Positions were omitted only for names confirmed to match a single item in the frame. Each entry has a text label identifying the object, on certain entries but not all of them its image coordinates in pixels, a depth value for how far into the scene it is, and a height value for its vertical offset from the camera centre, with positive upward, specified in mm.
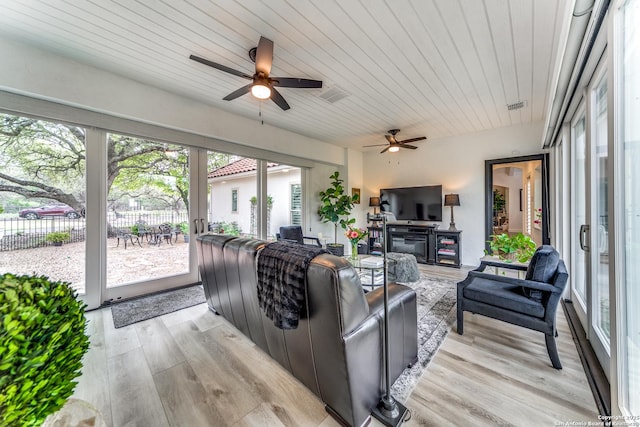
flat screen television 5270 +217
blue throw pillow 1984 -487
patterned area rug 1692 -1166
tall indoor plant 5668 +217
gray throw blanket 1327 -399
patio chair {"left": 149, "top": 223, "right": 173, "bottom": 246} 3471 -304
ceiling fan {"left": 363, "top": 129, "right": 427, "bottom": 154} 4691 +1356
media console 4887 -687
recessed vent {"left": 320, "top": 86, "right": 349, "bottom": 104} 3216 +1638
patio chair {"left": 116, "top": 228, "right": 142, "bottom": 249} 3152 -286
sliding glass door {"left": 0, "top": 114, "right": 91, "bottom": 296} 2482 +192
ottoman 3748 -927
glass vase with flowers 3135 -327
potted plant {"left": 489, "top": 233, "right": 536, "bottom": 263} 2852 -456
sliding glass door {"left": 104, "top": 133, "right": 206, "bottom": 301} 3107 -9
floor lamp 1368 -1140
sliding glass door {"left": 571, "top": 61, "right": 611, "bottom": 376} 1897 -101
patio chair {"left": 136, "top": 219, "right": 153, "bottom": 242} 3346 -215
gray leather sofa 1216 -731
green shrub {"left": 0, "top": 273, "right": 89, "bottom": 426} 552 -341
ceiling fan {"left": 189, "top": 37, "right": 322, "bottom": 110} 2100 +1286
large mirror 4301 +338
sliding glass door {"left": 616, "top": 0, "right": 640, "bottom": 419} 1194 +29
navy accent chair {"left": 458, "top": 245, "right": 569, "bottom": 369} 1843 -731
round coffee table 2953 -778
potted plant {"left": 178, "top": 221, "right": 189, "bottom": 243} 3672 -228
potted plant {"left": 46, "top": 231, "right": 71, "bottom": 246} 2713 -241
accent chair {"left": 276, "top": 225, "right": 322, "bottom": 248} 4742 -426
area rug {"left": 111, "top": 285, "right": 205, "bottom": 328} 2684 -1128
